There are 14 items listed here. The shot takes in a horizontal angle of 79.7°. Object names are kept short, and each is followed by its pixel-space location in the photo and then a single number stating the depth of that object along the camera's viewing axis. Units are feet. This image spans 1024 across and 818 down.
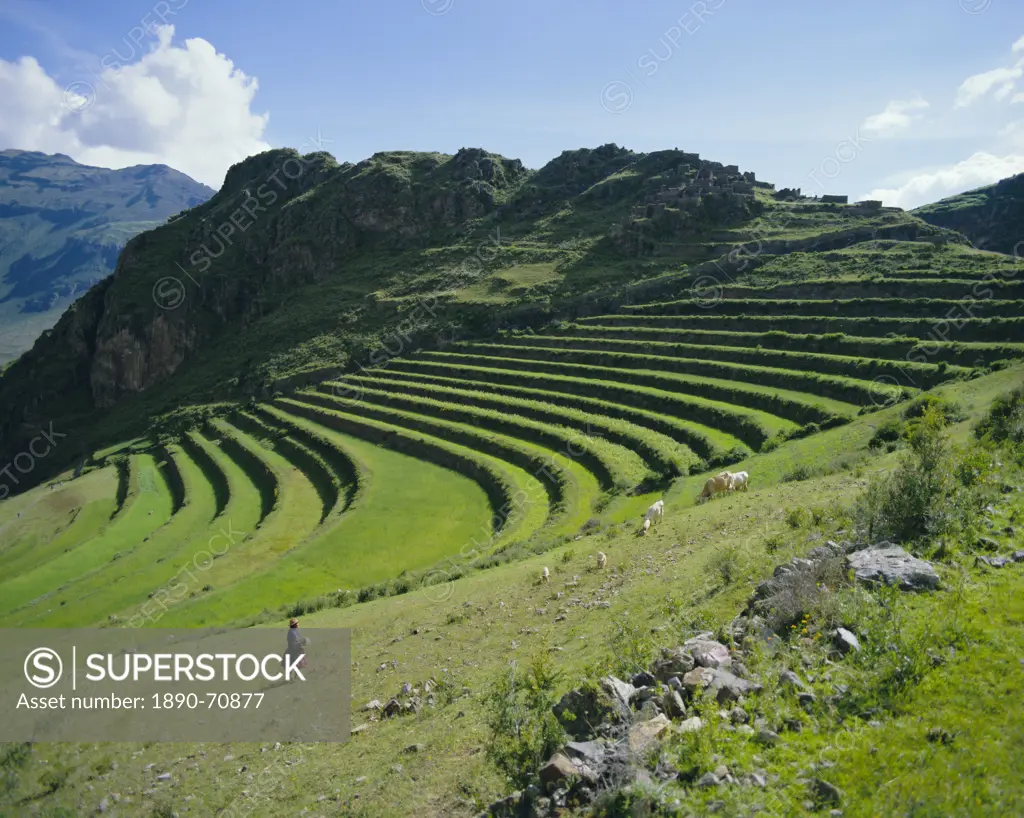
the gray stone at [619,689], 26.24
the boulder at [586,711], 25.68
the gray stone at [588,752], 23.48
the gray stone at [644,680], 27.82
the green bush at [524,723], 25.61
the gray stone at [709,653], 27.91
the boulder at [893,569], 29.84
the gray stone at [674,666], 27.81
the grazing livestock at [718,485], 82.02
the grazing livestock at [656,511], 74.64
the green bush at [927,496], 35.19
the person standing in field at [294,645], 51.01
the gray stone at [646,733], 23.47
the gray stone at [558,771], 23.16
